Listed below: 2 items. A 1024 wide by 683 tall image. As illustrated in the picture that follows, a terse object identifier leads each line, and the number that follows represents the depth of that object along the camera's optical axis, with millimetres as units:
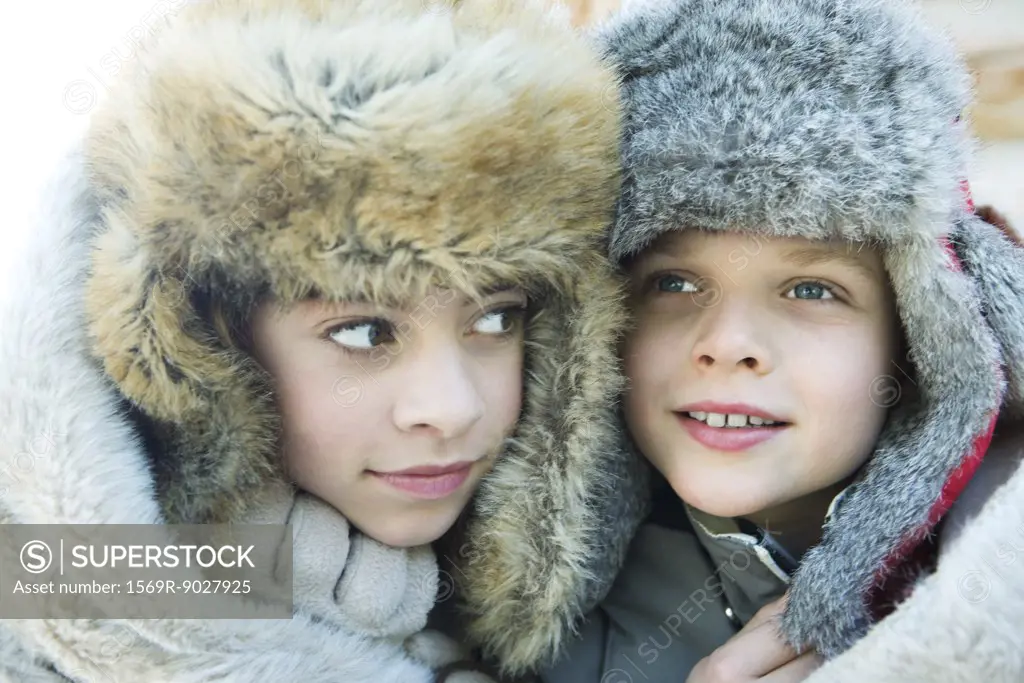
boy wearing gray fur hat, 771
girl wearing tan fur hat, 667
